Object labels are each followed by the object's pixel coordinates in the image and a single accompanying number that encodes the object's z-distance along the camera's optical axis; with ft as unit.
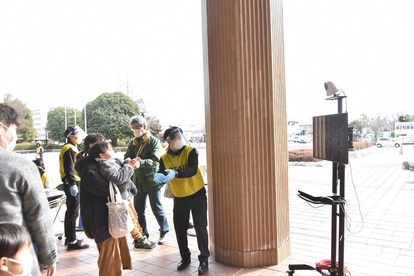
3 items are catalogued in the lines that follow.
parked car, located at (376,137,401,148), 103.28
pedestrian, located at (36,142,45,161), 36.88
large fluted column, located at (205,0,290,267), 9.92
